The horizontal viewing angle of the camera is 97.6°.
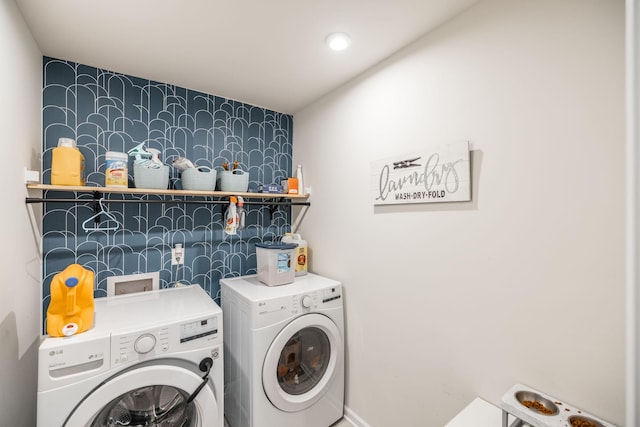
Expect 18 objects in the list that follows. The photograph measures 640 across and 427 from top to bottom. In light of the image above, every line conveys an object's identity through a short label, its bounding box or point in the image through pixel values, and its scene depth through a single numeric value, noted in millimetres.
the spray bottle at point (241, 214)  2049
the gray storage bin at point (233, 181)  2062
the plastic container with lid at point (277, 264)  1942
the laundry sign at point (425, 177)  1317
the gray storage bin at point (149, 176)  1727
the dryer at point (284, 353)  1615
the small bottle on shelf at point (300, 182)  2420
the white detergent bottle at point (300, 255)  2215
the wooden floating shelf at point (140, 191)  1465
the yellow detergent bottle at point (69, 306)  1202
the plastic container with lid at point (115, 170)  1641
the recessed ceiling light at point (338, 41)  1490
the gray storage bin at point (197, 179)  1911
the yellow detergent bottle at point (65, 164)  1522
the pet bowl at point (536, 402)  975
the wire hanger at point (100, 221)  1771
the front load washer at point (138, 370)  1138
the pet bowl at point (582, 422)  903
